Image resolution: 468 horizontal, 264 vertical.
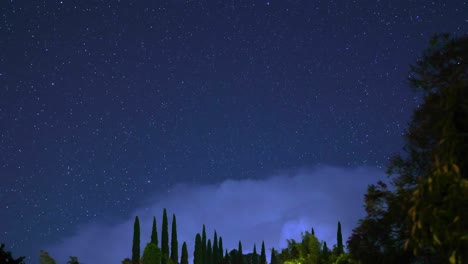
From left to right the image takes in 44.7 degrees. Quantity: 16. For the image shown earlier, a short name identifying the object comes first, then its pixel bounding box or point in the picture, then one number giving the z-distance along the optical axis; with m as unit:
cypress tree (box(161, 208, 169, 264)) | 62.69
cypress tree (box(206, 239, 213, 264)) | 69.38
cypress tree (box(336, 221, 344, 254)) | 65.41
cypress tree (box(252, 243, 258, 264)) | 78.00
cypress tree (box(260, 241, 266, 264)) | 78.91
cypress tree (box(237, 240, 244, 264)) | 77.19
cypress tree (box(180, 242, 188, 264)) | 64.20
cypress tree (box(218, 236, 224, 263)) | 72.69
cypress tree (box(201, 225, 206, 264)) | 68.19
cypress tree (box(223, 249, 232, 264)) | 73.18
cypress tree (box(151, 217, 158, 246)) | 62.09
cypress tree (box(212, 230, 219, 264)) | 70.88
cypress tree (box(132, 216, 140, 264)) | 59.11
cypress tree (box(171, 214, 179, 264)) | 63.38
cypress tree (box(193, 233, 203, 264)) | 66.56
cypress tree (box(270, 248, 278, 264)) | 74.08
